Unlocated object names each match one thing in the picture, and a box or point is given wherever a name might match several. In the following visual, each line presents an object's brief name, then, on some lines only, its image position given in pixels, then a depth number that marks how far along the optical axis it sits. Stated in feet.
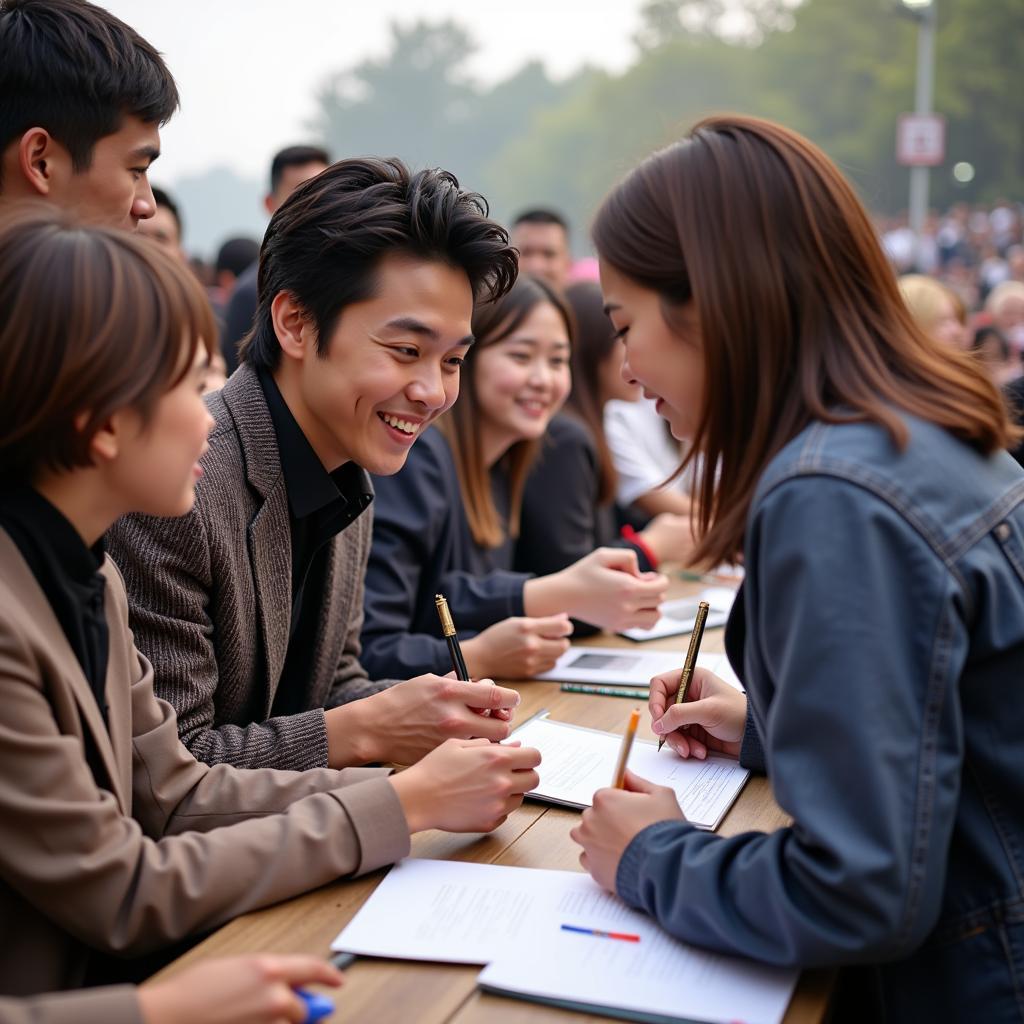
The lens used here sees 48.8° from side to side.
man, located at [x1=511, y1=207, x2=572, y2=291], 20.68
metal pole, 41.37
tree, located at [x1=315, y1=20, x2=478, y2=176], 276.00
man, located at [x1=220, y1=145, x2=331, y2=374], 17.72
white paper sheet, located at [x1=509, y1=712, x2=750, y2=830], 5.16
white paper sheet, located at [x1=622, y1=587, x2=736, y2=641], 8.62
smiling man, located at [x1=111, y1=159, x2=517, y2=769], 5.51
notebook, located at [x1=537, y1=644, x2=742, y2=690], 7.34
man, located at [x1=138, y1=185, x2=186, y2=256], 15.18
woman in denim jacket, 3.52
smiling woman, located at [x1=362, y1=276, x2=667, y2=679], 7.72
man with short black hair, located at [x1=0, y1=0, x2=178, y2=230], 7.16
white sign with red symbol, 38.55
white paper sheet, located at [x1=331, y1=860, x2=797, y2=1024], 3.65
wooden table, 3.64
